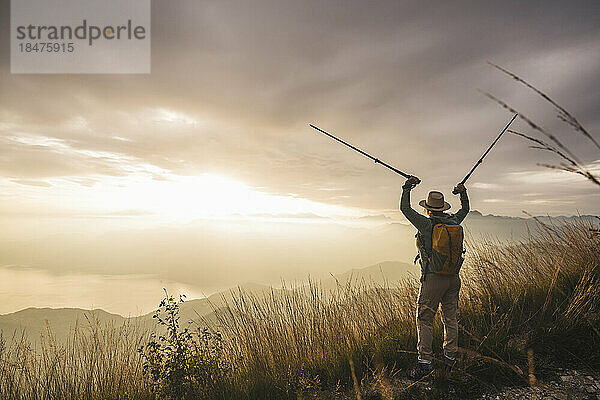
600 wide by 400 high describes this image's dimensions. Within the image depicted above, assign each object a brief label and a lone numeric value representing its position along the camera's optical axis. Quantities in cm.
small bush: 500
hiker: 482
